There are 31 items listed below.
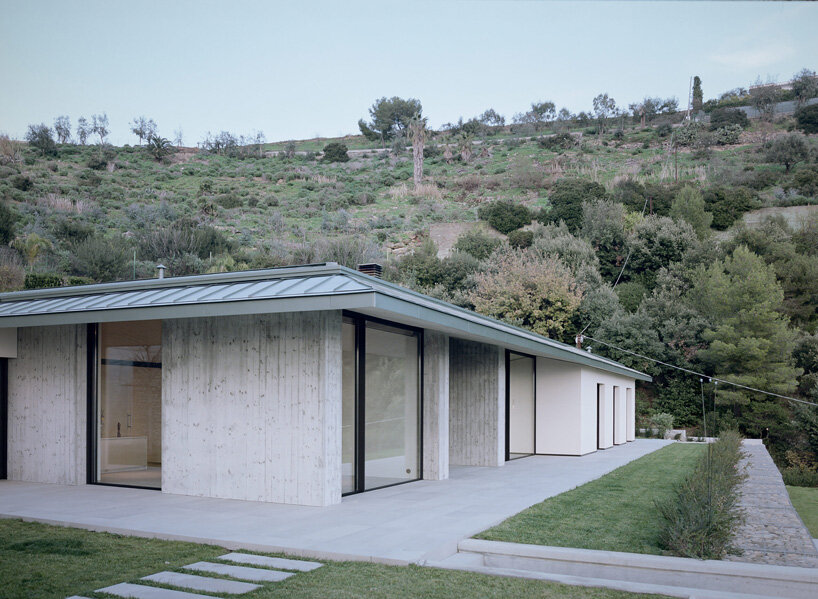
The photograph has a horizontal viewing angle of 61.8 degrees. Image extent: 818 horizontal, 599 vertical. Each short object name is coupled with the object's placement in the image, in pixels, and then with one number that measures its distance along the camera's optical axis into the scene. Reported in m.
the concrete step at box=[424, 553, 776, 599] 5.07
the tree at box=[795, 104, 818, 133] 58.56
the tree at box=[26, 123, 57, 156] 53.16
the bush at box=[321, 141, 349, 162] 67.44
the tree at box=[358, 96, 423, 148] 73.62
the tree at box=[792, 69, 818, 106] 65.06
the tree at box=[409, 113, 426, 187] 57.06
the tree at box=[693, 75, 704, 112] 72.56
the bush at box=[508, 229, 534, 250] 41.19
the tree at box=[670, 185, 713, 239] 40.59
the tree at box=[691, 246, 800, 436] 26.77
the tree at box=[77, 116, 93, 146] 58.72
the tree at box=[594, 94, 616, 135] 74.25
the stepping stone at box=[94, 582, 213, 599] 4.77
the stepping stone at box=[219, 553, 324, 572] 5.63
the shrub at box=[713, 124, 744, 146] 60.66
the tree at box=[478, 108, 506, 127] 79.00
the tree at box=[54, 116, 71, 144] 57.31
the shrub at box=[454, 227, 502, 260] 39.09
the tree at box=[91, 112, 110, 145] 59.78
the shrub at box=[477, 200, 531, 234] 44.25
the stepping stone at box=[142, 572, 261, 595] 4.93
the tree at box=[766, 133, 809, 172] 51.16
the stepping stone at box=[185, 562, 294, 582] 5.27
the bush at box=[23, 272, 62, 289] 18.92
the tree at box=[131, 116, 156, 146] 61.75
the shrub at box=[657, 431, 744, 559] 5.93
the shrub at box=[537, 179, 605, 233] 43.72
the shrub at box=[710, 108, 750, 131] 64.66
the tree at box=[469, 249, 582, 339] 31.58
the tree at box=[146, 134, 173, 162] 58.97
